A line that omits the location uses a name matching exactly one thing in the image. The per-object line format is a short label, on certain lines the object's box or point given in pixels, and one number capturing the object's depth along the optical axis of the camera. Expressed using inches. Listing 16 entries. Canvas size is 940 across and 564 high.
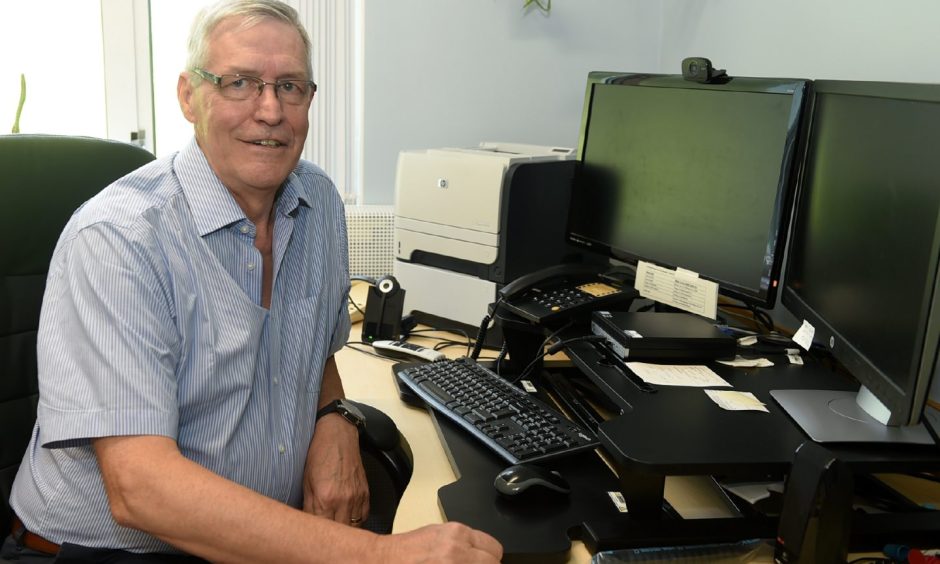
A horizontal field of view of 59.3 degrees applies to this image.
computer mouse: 42.3
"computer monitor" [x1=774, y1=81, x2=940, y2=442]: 36.4
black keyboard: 48.0
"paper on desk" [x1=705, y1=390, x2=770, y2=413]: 45.9
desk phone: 61.7
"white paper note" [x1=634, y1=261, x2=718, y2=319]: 59.2
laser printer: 72.6
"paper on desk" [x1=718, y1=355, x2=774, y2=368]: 55.0
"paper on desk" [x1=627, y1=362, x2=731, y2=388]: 50.5
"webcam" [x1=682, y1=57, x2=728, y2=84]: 59.9
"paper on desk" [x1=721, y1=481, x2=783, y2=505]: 42.6
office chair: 48.9
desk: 43.8
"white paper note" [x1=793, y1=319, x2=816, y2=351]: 50.1
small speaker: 74.4
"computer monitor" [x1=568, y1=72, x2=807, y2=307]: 54.9
